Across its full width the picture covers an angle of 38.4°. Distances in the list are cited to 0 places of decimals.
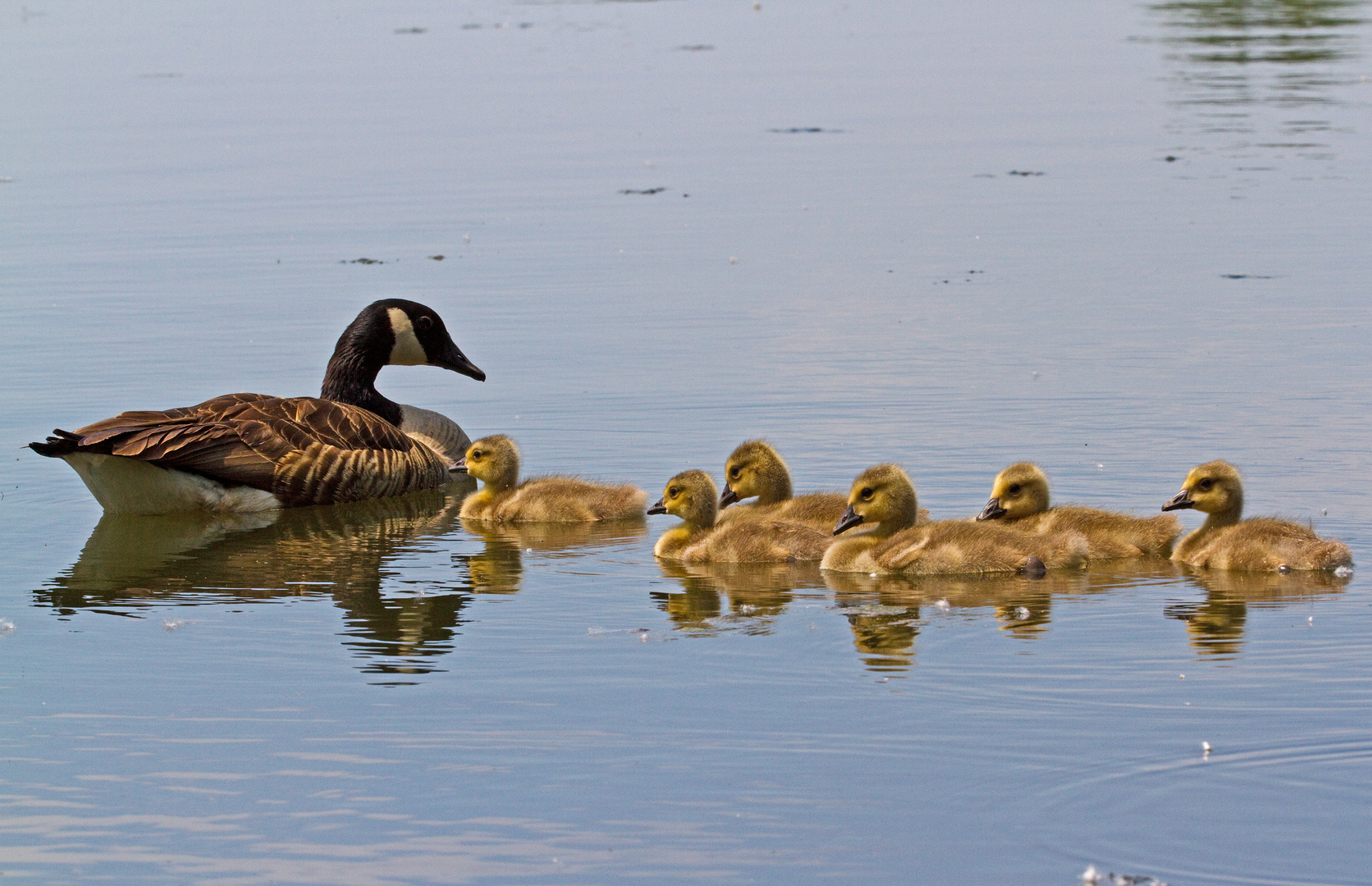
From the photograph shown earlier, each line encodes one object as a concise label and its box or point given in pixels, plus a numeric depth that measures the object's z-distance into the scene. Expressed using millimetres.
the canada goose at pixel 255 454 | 12141
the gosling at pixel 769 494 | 11109
